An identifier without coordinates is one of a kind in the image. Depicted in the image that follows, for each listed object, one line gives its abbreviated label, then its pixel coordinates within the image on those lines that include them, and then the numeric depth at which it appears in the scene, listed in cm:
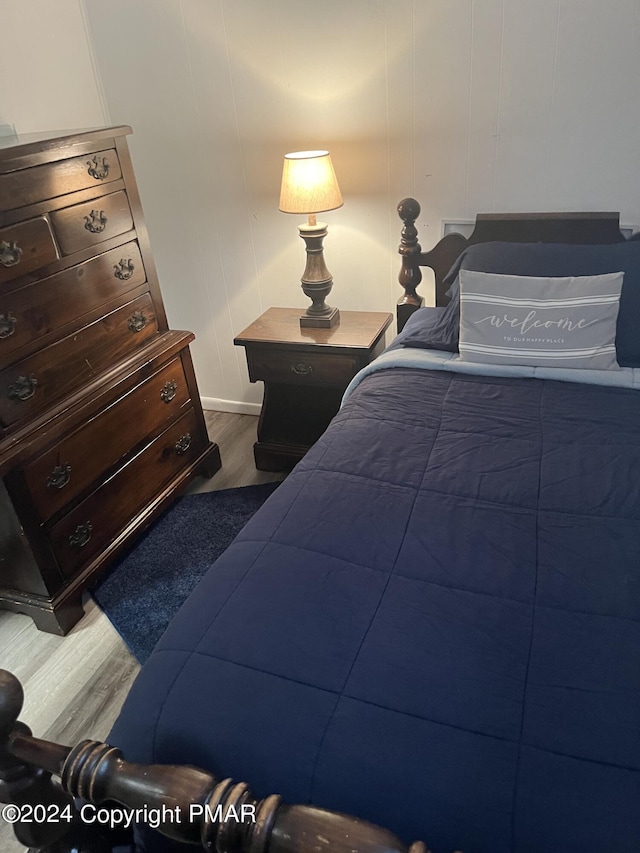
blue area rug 196
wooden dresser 174
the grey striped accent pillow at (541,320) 178
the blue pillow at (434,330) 200
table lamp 215
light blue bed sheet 173
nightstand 234
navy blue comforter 81
